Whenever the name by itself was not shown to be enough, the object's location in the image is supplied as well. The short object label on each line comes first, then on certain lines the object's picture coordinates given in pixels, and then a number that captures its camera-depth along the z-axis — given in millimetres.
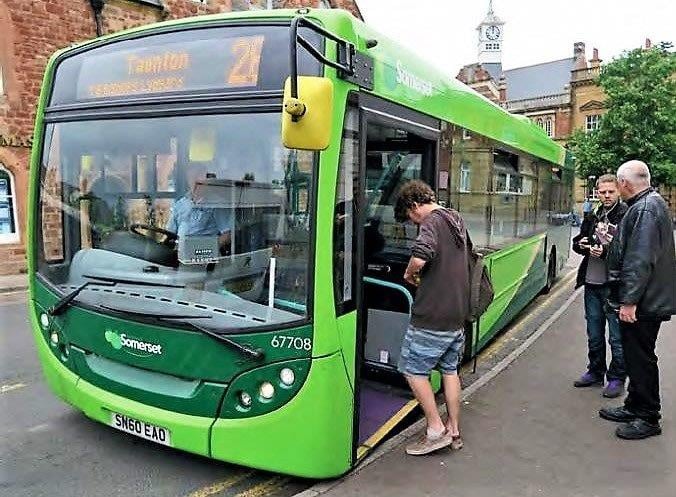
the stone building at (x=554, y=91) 53188
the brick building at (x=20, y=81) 13062
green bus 3229
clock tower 100750
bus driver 3514
